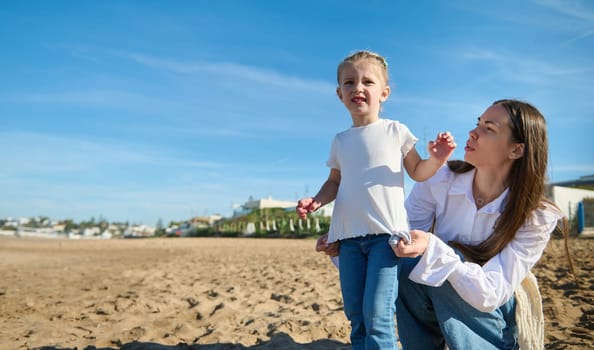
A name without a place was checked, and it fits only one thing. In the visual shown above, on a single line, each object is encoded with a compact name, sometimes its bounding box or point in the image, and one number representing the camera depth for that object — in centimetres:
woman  204
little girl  211
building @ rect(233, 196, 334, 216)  4994
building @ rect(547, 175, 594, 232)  1712
